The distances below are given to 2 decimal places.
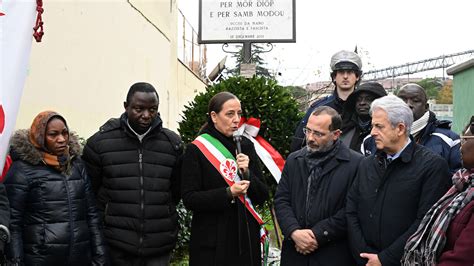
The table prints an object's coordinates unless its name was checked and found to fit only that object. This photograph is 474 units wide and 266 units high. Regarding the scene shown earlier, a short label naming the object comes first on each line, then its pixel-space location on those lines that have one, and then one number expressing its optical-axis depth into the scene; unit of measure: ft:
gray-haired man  12.89
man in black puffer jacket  15.01
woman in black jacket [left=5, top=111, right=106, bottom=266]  13.69
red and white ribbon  18.51
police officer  18.10
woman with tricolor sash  15.23
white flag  12.43
